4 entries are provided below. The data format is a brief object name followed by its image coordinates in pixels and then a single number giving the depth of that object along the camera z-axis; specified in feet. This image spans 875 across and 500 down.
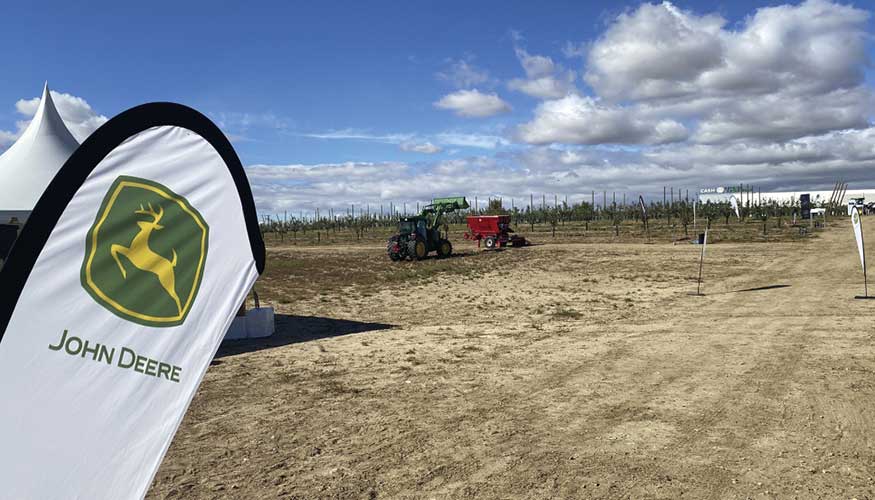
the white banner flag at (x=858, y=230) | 41.27
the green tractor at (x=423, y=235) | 79.10
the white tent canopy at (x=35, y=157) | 41.81
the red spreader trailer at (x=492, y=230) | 94.48
